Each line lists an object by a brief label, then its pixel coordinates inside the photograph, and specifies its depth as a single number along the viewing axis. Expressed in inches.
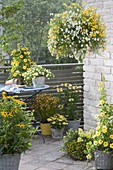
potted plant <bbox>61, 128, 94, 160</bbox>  150.6
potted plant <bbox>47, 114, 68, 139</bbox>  190.9
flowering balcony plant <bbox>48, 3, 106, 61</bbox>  144.9
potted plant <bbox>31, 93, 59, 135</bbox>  196.1
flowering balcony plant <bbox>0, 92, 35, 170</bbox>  119.3
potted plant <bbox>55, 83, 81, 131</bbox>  203.6
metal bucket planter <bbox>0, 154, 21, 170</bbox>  119.0
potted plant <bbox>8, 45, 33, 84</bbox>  180.9
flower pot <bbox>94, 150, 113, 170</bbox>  136.9
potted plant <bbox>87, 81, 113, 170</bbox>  136.1
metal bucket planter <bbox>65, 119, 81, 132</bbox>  200.2
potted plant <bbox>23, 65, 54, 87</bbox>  177.2
